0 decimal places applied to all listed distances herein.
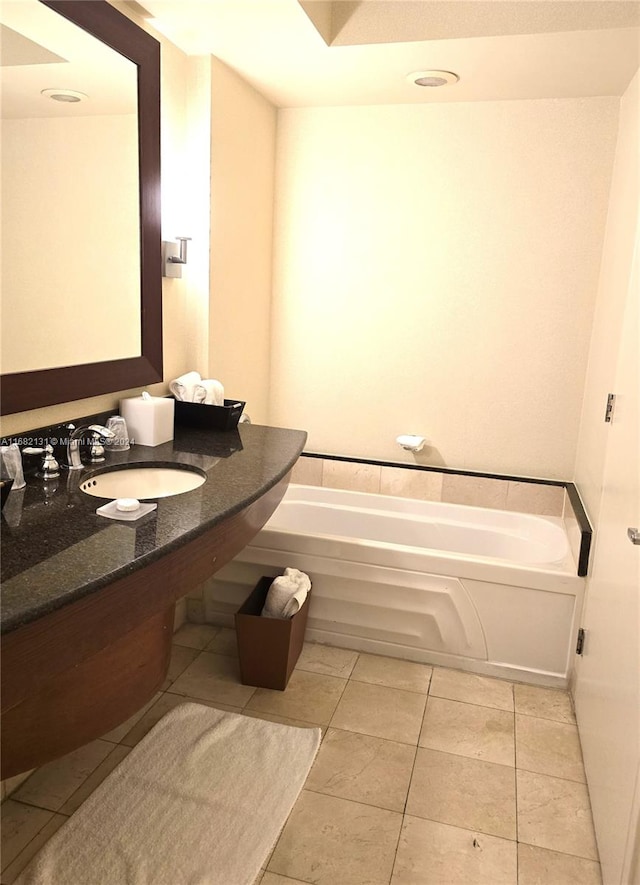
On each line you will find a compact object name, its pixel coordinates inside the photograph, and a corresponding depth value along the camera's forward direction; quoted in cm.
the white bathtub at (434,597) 242
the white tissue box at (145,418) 206
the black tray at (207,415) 228
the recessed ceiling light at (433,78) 246
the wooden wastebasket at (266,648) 231
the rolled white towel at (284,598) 237
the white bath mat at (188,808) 158
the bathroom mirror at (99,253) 168
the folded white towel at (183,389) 235
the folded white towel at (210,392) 237
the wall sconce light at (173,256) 232
